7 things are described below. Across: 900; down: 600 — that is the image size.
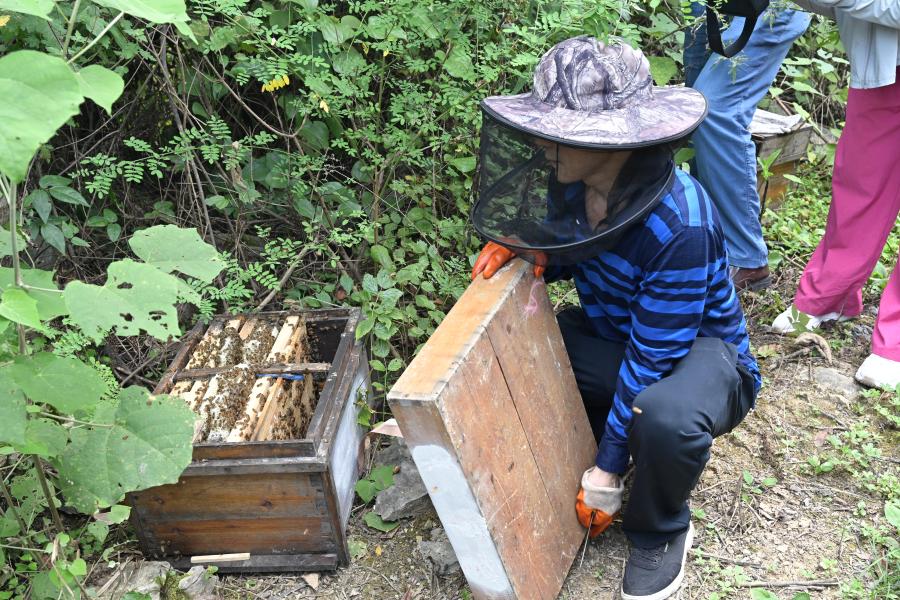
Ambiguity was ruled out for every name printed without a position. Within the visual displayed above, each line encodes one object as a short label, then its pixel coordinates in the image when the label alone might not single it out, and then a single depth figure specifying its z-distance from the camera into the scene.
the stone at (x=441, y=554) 2.43
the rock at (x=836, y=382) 3.16
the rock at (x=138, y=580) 2.36
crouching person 1.93
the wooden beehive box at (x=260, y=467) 2.39
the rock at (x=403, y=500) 2.65
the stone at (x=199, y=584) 2.38
